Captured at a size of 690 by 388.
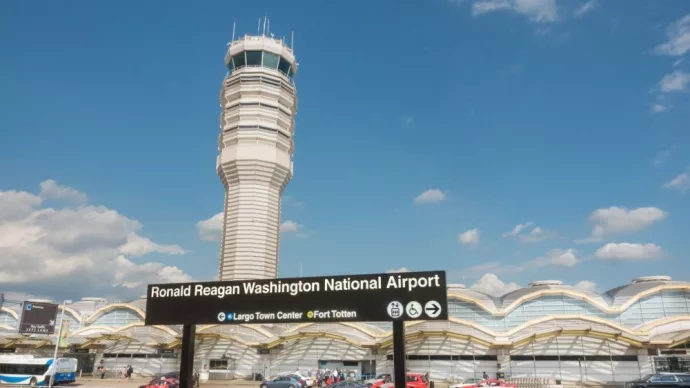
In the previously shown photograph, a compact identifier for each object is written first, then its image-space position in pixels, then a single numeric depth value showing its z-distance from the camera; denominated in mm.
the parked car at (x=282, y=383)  45531
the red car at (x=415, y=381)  41969
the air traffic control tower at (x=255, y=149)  87438
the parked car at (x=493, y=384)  42094
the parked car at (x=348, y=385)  38562
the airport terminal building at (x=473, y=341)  53891
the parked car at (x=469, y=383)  43653
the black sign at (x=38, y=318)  64312
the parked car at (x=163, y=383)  45688
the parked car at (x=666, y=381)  38344
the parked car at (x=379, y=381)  42281
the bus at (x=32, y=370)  52844
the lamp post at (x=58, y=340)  44556
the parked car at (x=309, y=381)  50547
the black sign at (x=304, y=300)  27062
